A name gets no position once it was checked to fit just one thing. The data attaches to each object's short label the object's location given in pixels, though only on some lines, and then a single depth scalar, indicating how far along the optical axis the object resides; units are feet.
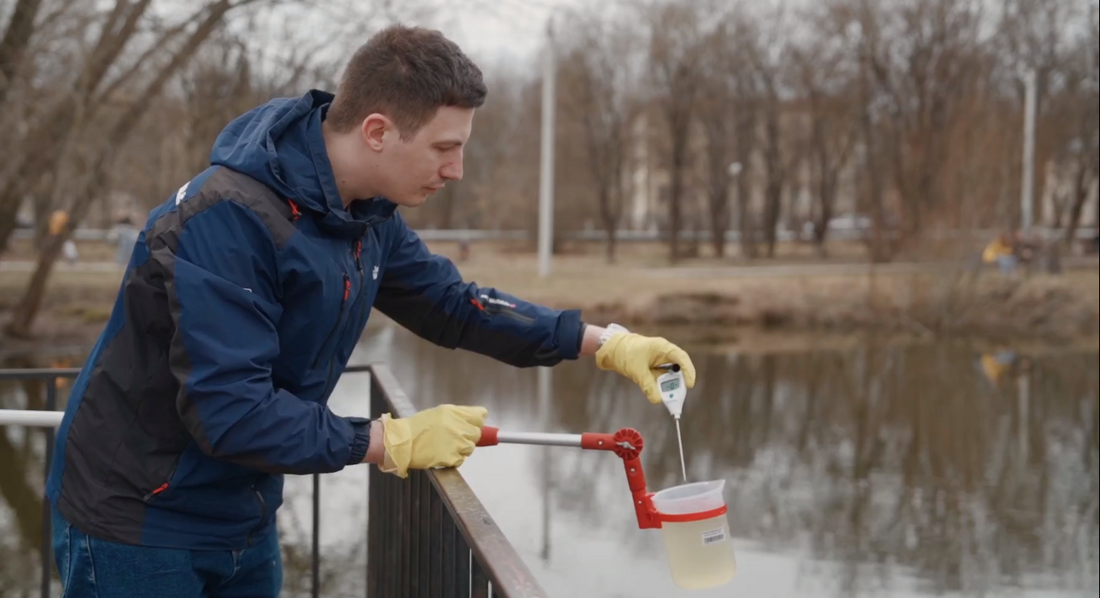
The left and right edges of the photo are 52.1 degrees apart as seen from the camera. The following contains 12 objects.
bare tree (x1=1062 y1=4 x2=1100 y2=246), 53.31
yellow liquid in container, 7.90
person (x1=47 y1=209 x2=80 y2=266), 47.64
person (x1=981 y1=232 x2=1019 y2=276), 60.85
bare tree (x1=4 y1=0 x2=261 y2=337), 40.55
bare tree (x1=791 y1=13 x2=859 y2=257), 101.19
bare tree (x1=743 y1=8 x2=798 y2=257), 104.22
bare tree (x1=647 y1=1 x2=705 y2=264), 102.63
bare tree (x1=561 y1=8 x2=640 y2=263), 107.55
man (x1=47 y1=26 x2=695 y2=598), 6.02
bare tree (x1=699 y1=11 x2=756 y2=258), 105.19
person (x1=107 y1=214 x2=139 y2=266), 78.43
